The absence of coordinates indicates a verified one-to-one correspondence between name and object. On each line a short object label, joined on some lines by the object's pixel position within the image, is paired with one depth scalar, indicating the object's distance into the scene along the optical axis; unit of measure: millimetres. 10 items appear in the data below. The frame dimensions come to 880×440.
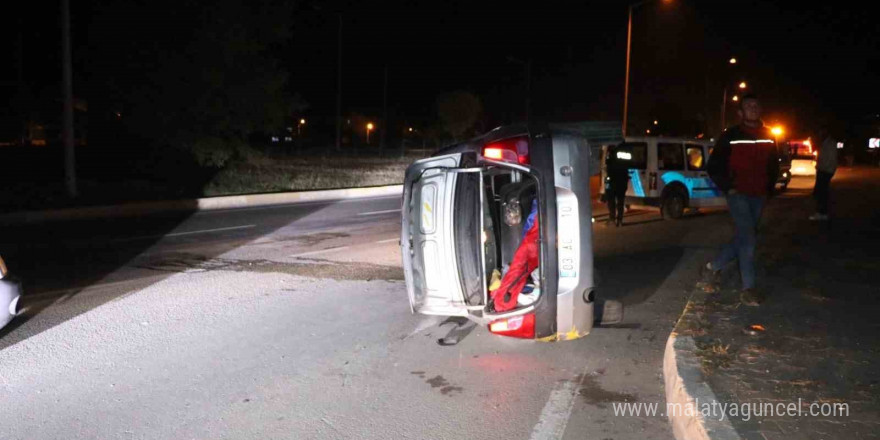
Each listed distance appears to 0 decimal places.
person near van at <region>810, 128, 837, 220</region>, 13625
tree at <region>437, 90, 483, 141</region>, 59188
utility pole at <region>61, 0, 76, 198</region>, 18188
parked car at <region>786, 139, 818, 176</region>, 32031
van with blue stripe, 15992
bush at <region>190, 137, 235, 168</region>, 25797
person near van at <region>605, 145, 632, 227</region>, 13788
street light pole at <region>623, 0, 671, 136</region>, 28556
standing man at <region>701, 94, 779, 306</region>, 7125
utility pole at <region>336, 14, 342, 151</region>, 33750
